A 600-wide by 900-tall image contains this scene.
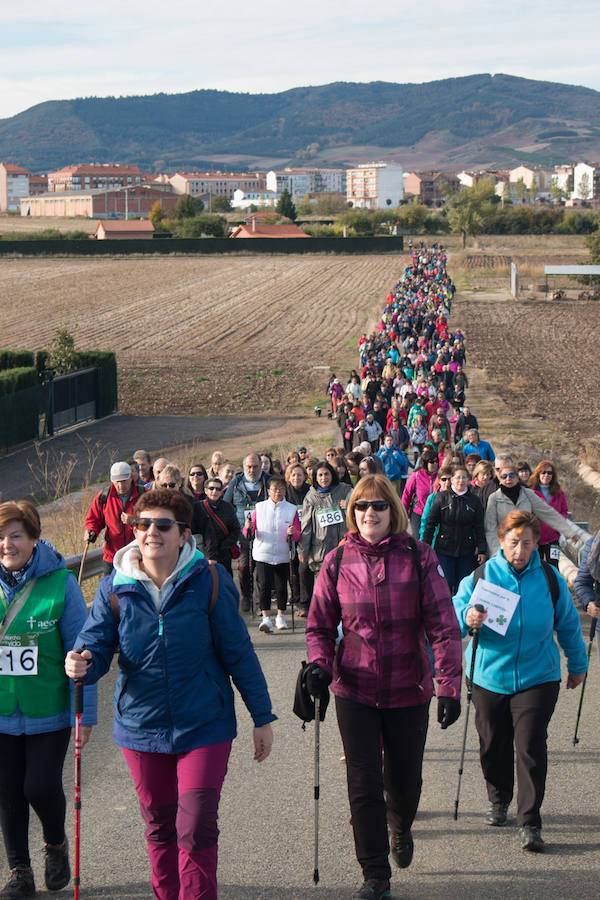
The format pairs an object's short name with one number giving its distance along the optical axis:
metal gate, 28.06
